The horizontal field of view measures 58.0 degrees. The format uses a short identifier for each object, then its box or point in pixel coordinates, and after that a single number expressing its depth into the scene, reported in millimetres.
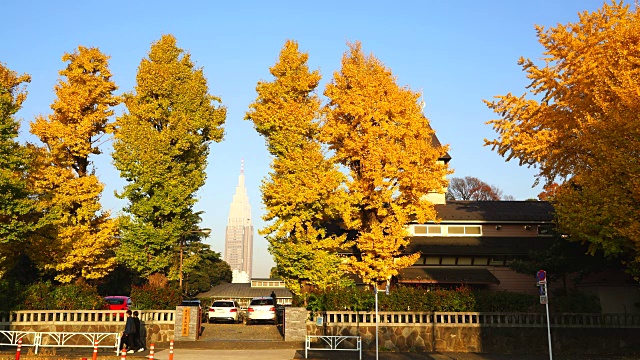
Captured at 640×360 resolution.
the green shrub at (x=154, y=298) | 26344
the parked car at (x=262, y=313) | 34875
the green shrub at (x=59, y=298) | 25719
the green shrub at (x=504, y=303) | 25859
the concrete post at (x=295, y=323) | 26500
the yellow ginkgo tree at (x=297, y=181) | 29078
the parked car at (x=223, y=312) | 36938
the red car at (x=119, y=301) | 33609
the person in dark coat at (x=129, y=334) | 22688
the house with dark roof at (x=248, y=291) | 57875
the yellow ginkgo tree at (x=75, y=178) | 29297
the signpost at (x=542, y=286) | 19297
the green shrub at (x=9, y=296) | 25203
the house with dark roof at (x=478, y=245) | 36250
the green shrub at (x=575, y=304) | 25594
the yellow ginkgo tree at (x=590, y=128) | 22828
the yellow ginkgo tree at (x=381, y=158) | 29938
